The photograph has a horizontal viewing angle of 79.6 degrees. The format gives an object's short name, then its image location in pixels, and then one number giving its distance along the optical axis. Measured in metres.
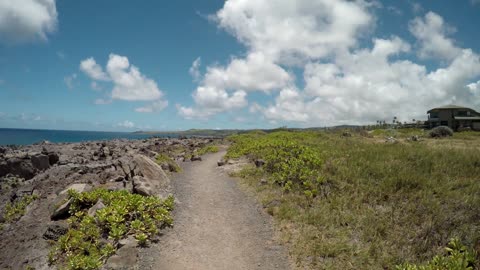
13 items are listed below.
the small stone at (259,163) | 19.88
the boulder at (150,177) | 14.08
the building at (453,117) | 68.88
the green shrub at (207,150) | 32.69
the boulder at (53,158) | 24.73
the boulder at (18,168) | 21.31
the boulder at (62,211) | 11.39
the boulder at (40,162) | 22.66
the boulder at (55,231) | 10.27
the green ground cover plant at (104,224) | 8.62
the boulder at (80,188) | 12.66
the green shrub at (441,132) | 43.69
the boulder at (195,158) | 26.84
